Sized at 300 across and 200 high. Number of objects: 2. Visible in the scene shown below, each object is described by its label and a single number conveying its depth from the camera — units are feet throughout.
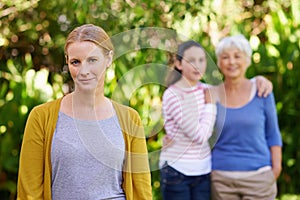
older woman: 21.58
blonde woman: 13.82
